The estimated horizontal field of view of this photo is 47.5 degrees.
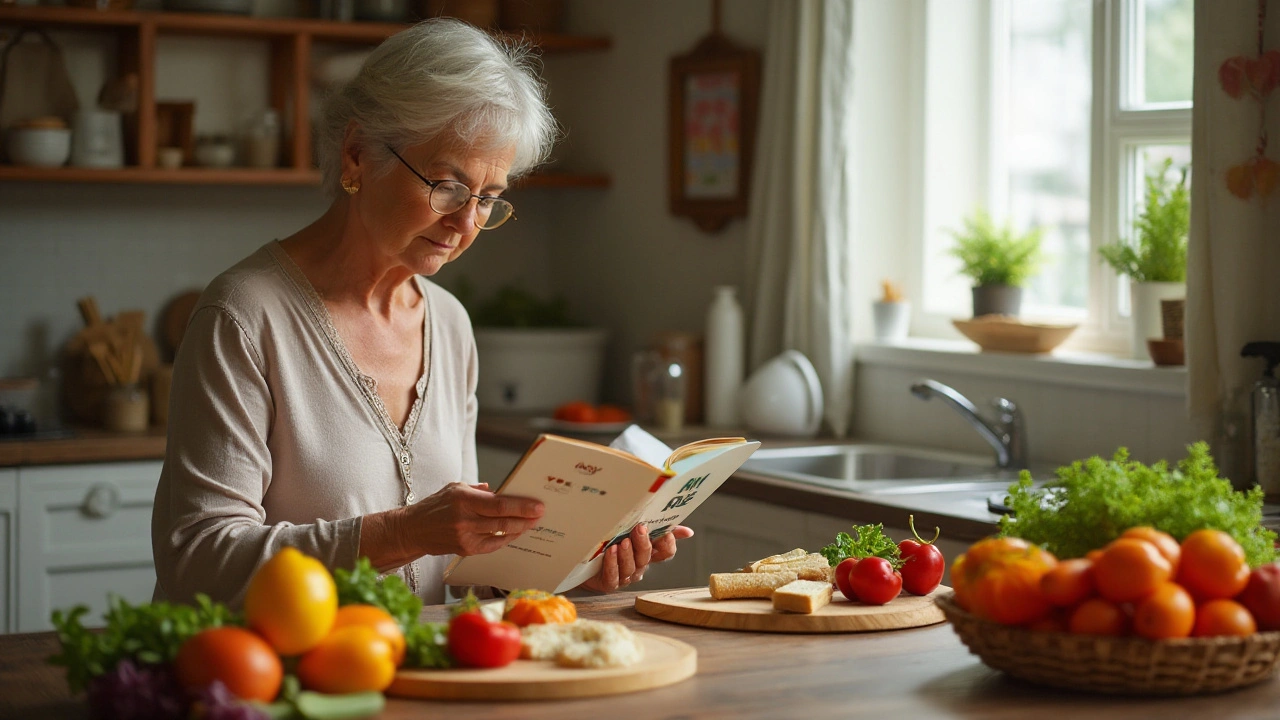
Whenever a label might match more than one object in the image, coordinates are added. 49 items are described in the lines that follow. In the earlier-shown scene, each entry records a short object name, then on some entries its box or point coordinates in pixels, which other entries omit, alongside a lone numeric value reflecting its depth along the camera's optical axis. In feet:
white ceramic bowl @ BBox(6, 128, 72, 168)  12.77
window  10.64
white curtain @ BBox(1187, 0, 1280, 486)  8.65
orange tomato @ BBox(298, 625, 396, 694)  4.32
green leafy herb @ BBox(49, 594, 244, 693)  4.30
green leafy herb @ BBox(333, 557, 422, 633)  4.73
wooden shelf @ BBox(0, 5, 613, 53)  12.70
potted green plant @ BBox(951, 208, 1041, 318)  11.37
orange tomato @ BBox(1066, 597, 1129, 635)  4.59
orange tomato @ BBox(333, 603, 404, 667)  4.53
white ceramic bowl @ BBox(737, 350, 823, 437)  12.20
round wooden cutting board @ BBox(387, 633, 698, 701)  4.61
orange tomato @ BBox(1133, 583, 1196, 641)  4.51
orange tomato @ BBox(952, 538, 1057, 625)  4.71
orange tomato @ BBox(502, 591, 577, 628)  5.21
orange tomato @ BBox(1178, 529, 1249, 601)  4.61
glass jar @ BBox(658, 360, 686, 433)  12.90
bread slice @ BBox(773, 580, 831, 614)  5.71
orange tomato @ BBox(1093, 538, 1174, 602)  4.53
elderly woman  6.25
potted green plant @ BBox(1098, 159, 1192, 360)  9.93
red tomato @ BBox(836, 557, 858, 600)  5.96
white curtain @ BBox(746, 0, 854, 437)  12.11
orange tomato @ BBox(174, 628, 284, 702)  4.12
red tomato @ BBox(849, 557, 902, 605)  5.84
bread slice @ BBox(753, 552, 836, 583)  6.15
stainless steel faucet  10.51
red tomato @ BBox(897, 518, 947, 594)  6.07
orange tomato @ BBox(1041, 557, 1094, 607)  4.63
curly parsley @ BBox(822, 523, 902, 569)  6.22
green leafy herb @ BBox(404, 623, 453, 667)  4.73
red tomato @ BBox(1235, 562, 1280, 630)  4.66
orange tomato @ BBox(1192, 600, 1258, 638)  4.60
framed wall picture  13.26
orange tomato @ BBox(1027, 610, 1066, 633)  4.73
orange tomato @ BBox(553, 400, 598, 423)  13.01
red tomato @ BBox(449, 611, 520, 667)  4.72
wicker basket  4.58
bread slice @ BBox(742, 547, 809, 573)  6.27
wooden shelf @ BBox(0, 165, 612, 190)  12.74
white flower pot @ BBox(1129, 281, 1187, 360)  10.05
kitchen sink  10.89
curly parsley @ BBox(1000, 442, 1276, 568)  4.95
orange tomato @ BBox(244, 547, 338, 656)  4.26
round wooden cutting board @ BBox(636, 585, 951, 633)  5.66
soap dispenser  8.58
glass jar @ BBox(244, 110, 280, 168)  13.74
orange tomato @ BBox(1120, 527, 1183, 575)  4.64
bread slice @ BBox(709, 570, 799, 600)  6.02
